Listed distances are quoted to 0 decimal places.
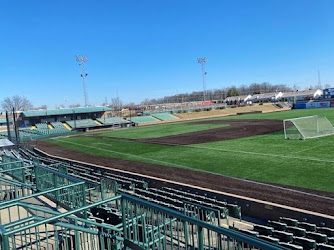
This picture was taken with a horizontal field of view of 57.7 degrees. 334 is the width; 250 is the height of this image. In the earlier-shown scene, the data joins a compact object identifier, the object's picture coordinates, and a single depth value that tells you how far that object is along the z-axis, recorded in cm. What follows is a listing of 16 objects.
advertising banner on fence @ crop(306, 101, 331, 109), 9044
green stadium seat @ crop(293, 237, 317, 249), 857
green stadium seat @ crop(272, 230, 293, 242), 922
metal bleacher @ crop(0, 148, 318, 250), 445
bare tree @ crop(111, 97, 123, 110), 15346
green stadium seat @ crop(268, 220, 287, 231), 1043
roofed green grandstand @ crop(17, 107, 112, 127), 7558
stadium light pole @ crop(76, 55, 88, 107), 9581
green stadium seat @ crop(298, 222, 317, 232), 1043
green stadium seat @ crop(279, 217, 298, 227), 1094
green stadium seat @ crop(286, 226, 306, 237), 976
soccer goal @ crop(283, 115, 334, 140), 3192
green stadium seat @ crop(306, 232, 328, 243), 922
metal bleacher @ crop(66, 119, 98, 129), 7330
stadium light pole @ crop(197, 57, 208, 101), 12608
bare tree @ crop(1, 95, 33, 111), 13458
